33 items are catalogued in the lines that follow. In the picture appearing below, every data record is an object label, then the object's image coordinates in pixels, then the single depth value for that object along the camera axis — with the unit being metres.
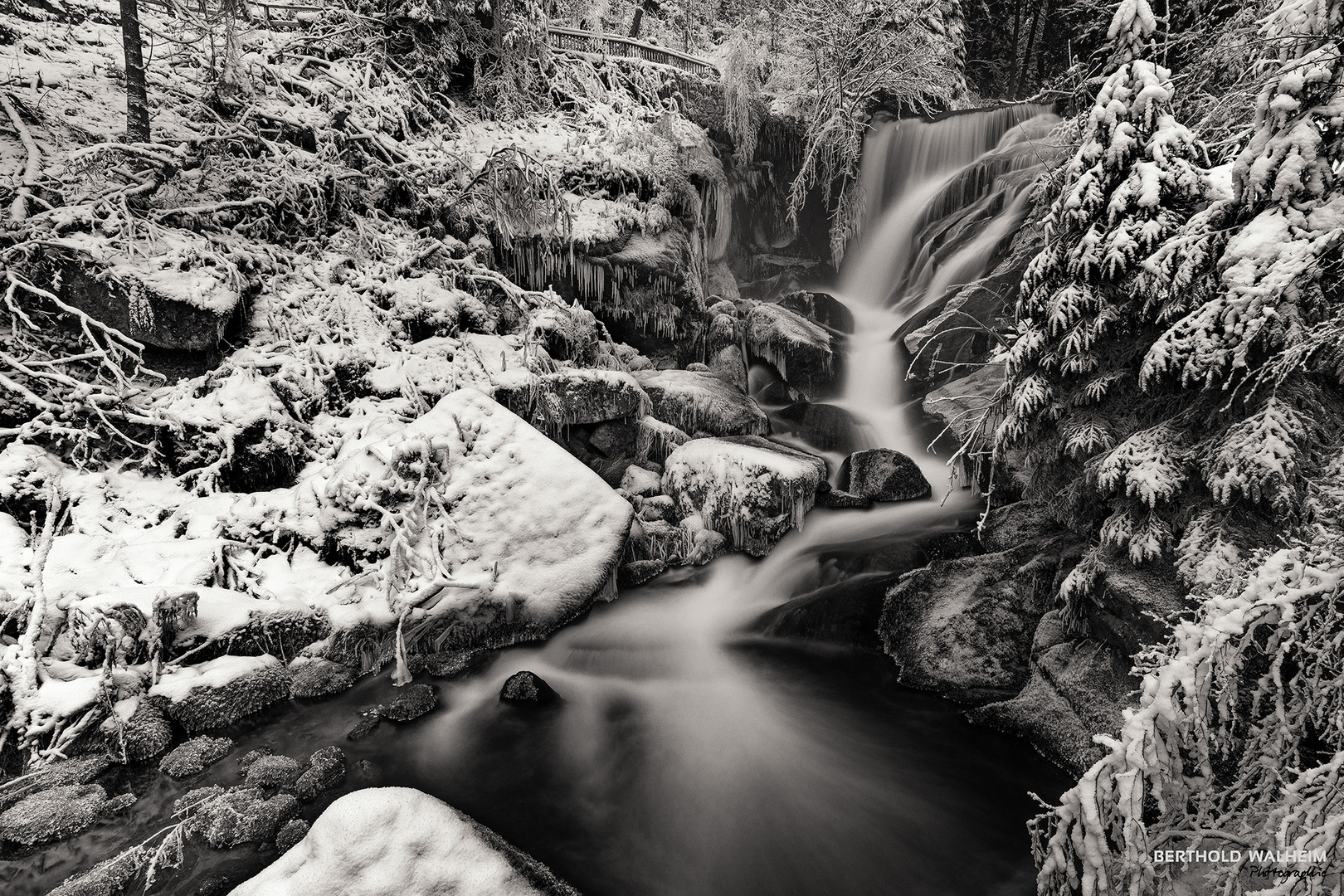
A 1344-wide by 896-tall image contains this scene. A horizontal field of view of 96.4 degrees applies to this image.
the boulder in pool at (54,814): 3.55
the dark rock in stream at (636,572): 6.81
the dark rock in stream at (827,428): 9.55
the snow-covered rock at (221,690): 4.48
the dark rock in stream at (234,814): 3.57
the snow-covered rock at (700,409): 8.80
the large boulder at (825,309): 12.40
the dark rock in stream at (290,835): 3.53
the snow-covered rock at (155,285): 6.04
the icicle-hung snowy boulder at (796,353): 10.77
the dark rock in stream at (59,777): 3.77
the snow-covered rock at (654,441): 8.17
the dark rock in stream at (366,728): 4.64
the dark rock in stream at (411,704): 4.86
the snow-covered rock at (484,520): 5.67
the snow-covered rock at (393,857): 2.68
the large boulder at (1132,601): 3.82
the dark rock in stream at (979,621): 4.96
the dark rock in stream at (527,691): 5.14
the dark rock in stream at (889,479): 8.27
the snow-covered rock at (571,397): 7.58
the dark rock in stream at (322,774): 4.01
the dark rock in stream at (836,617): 5.91
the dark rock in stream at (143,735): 4.16
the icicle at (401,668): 5.18
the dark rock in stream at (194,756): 4.12
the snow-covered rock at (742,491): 7.41
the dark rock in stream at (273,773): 4.03
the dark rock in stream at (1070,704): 4.10
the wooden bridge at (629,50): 14.02
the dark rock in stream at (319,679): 4.97
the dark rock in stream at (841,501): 8.12
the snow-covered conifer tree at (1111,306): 3.72
